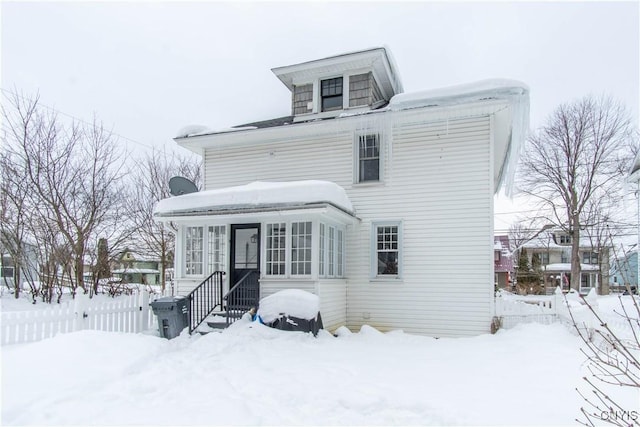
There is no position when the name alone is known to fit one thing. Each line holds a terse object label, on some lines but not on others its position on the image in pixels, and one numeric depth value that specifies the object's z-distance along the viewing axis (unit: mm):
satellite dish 9812
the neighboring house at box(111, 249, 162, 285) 16784
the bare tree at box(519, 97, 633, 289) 19156
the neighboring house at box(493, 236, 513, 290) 34875
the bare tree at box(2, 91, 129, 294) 12664
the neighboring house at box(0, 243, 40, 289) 13289
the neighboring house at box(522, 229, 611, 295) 29409
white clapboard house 8773
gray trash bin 7754
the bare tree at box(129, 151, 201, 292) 20125
